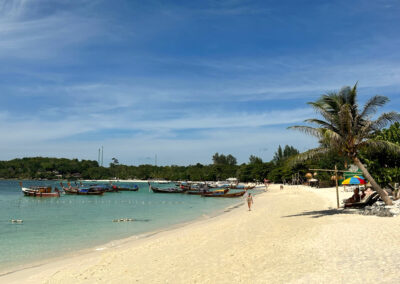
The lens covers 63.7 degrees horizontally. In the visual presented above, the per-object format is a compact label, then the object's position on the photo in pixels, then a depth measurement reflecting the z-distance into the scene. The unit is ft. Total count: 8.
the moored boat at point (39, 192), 194.35
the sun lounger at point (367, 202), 64.75
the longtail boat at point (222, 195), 190.23
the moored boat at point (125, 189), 286.89
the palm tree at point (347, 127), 55.88
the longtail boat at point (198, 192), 205.03
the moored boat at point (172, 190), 245.65
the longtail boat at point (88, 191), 221.25
